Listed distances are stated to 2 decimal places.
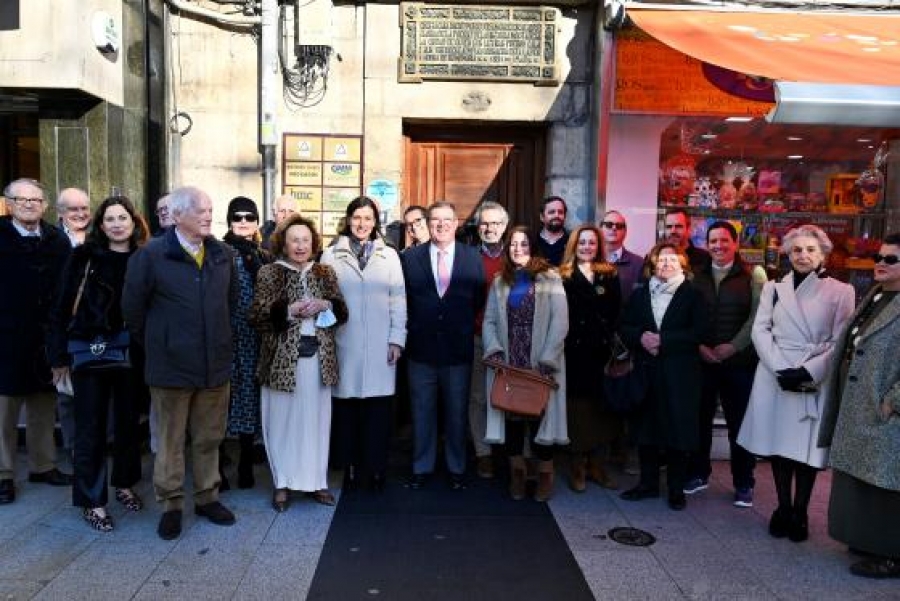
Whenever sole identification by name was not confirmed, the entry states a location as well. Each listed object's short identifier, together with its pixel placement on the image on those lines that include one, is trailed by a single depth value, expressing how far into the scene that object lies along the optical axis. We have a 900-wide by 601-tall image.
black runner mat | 3.73
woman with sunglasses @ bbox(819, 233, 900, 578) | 3.82
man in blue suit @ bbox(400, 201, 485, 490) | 5.00
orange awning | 5.10
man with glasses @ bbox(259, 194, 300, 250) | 5.58
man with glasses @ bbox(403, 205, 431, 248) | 5.85
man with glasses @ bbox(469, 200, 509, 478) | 5.27
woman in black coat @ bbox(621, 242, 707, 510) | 4.79
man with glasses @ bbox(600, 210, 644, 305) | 5.46
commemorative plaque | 6.84
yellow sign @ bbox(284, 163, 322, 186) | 6.96
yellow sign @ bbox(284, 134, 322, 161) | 6.96
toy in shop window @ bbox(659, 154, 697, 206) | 7.27
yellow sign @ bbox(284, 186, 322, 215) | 6.99
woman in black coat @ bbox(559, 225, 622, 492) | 5.01
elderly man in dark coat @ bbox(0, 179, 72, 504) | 4.77
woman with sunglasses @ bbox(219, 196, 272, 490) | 4.89
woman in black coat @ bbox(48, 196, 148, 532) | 4.25
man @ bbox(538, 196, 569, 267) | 5.52
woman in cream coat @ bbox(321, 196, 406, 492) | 4.86
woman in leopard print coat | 4.59
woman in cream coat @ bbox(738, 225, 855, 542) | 4.30
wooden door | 7.23
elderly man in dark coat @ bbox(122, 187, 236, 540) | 4.09
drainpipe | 6.73
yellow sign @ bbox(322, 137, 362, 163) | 6.96
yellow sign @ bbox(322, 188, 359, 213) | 7.00
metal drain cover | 4.34
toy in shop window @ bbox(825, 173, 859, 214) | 7.37
